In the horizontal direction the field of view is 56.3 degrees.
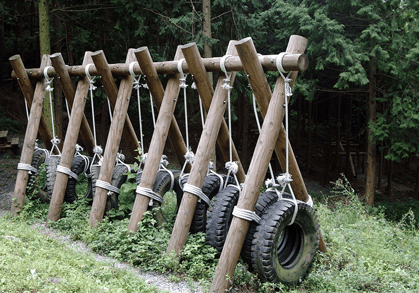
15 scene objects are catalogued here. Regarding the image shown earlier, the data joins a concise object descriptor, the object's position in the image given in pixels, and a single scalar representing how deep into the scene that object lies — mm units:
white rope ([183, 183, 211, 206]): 5047
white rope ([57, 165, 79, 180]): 6878
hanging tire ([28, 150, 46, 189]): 7974
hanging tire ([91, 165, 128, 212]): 6441
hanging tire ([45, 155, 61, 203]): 7250
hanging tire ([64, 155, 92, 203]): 7108
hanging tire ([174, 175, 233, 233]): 5246
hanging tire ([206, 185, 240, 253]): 4723
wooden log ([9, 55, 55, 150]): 7630
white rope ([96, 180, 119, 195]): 6312
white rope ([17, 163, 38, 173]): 7375
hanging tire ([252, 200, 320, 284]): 4277
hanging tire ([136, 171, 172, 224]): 5770
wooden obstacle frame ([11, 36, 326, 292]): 4383
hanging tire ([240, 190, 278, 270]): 4375
